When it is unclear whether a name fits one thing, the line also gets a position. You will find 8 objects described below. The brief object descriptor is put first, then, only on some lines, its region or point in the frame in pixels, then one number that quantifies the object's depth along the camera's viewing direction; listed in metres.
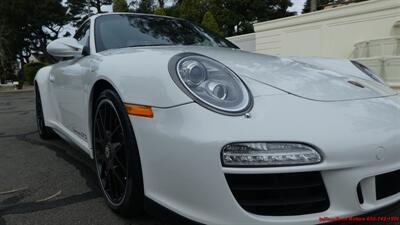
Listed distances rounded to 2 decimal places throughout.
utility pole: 19.15
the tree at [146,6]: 34.04
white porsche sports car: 1.66
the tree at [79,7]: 47.16
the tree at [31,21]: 38.88
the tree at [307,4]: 50.15
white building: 11.11
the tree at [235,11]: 31.92
